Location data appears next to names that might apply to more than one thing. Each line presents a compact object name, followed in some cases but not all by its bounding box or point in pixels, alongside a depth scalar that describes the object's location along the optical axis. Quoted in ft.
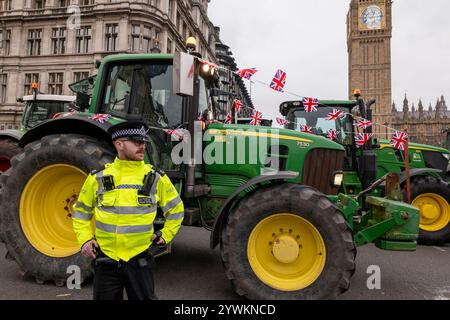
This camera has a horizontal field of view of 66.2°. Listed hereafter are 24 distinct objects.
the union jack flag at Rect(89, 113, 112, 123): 12.57
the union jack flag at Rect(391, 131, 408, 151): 22.51
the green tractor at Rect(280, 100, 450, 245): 21.17
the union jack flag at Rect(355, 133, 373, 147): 22.34
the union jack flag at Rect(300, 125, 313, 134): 23.49
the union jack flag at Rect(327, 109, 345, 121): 22.89
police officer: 7.16
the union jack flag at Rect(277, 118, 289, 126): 22.12
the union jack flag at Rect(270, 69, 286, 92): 15.01
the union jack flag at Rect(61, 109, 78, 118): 12.66
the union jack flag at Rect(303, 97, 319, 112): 20.22
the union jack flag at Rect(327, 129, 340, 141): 23.17
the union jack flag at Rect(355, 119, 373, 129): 21.30
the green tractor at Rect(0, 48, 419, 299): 10.48
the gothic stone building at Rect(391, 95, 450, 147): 295.89
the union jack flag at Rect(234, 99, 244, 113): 15.93
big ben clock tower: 297.74
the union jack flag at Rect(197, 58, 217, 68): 11.69
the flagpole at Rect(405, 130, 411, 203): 12.16
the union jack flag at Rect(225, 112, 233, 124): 15.44
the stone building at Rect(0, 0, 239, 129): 91.25
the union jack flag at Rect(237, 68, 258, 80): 14.37
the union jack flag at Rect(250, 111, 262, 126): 16.71
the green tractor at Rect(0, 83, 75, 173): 29.07
